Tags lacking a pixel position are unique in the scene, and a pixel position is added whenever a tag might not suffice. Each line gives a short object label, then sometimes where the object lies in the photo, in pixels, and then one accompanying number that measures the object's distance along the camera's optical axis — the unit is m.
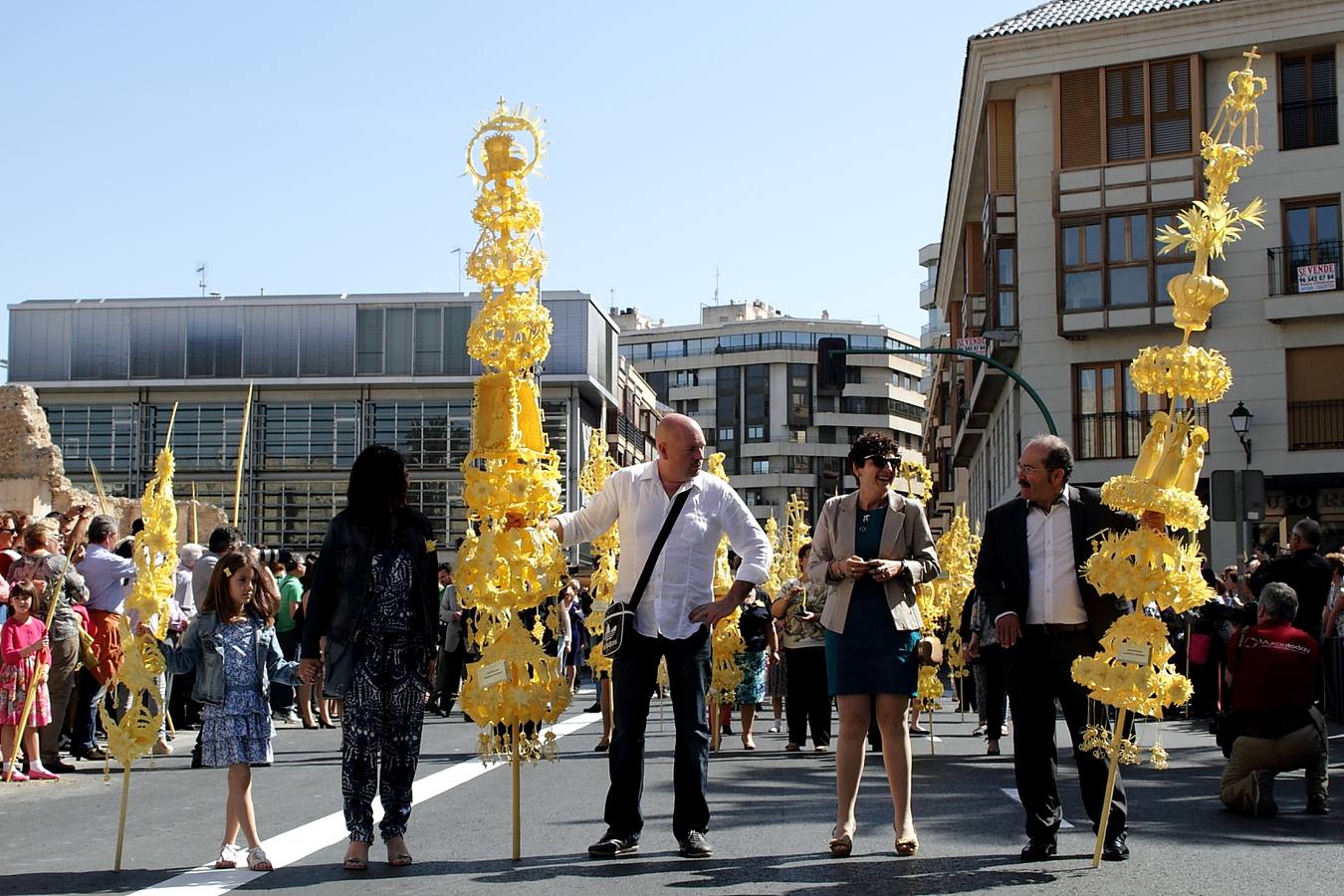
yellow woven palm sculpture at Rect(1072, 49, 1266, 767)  7.35
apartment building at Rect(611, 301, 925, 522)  126.31
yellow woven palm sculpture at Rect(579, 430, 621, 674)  14.77
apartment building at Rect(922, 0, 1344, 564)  33.88
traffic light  27.84
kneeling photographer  9.77
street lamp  29.34
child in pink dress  12.17
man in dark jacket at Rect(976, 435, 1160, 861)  7.55
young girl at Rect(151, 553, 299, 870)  7.65
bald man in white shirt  7.65
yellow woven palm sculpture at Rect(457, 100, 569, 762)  7.77
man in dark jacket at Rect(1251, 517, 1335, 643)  15.84
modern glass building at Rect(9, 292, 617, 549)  66.69
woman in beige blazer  7.74
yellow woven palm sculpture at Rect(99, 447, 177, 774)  7.96
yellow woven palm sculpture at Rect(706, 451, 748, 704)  14.47
